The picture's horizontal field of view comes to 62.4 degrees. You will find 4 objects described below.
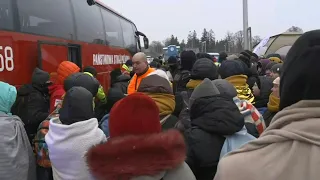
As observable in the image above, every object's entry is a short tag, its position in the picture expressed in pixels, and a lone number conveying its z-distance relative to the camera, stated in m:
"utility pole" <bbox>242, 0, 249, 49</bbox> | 11.25
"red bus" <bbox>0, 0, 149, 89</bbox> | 3.86
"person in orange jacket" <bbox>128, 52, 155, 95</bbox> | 4.57
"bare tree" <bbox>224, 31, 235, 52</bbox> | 53.39
